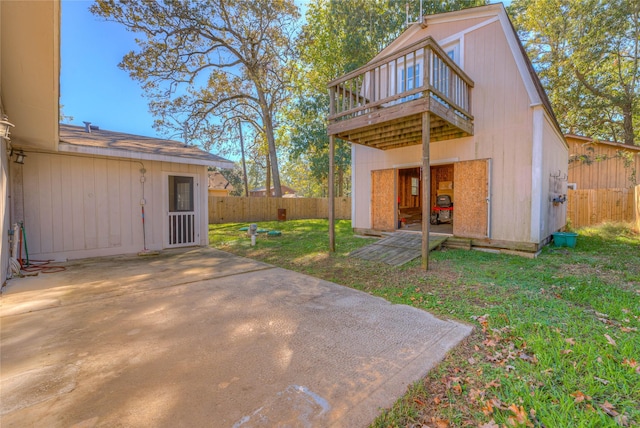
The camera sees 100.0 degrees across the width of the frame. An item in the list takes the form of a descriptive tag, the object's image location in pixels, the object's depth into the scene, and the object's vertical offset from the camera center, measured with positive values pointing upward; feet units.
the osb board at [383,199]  25.31 +0.58
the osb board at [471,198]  20.49 +0.51
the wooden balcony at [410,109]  15.78 +6.24
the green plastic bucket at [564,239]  21.53 -2.88
